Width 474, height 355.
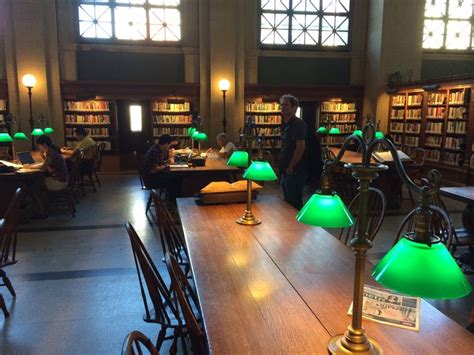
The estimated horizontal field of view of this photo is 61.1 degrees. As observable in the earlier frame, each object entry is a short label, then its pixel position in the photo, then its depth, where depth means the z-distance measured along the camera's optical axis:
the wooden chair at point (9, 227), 2.85
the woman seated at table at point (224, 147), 7.05
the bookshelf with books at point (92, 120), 9.58
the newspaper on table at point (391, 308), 1.46
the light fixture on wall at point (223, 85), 9.79
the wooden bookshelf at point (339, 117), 10.65
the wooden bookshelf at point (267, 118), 10.38
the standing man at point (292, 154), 3.81
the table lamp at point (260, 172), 2.31
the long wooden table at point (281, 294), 1.33
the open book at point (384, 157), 5.95
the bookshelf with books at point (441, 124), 8.01
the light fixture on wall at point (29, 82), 8.95
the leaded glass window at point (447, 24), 10.51
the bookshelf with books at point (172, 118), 9.96
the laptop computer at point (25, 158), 6.04
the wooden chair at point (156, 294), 1.87
